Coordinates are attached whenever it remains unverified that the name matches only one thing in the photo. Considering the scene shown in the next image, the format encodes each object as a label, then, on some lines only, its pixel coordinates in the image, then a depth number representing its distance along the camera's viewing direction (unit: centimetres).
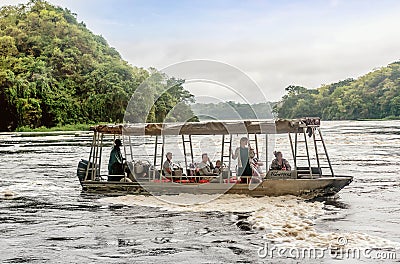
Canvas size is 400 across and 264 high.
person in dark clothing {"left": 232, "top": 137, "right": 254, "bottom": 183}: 1711
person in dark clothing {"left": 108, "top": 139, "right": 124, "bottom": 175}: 1877
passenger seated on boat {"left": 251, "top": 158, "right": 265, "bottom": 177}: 1733
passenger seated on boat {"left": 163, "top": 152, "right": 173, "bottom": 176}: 1813
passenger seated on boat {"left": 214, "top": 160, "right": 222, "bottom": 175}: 1766
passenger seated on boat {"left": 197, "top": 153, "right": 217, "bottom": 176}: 1776
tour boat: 1697
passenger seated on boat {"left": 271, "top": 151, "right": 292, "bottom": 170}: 1778
